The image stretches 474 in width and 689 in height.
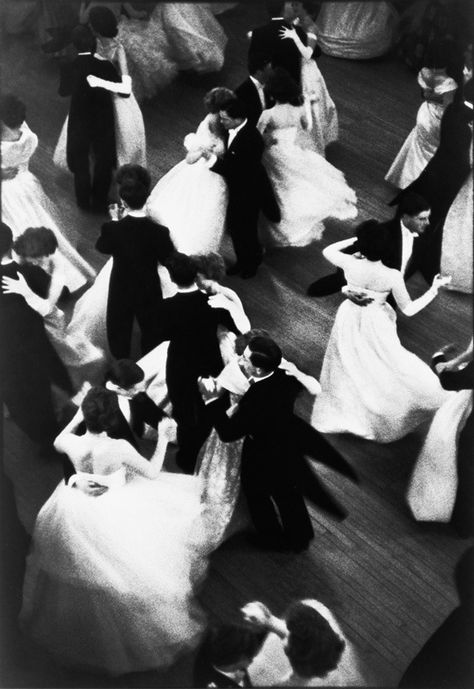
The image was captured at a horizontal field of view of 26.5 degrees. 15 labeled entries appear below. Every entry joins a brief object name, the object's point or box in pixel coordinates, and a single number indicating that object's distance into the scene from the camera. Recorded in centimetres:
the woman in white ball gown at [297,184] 569
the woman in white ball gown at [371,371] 444
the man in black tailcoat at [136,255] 463
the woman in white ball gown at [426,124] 531
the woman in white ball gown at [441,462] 420
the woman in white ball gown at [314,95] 569
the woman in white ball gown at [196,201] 532
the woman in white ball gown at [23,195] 489
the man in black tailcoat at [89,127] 543
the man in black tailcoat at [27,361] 421
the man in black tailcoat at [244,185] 516
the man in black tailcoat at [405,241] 445
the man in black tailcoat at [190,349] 429
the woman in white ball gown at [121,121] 563
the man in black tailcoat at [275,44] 547
